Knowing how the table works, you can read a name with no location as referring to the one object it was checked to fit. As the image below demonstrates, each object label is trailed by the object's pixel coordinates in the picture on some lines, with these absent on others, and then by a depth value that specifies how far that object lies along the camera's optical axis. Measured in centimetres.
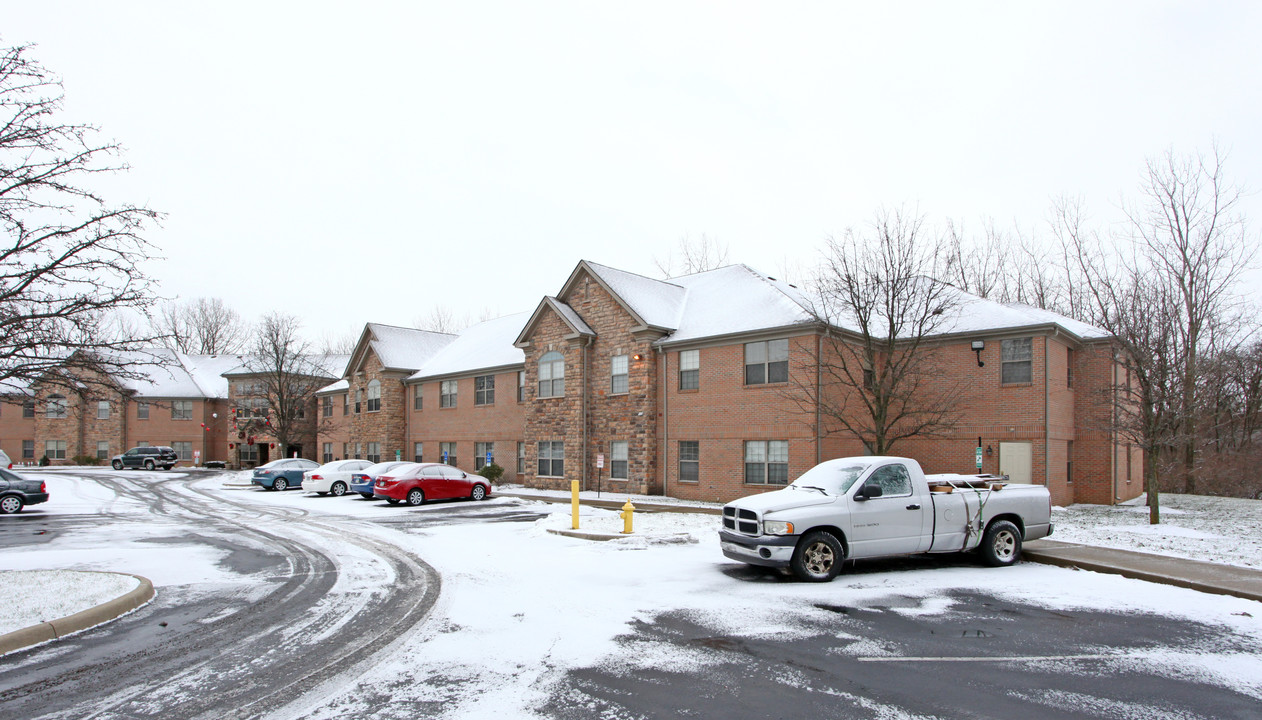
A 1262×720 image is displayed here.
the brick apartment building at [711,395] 2147
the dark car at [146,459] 5003
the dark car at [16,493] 2153
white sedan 2936
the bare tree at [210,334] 7325
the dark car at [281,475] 3350
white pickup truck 1054
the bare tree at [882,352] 1900
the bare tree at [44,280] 858
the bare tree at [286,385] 4381
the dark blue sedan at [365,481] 2620
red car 2348
